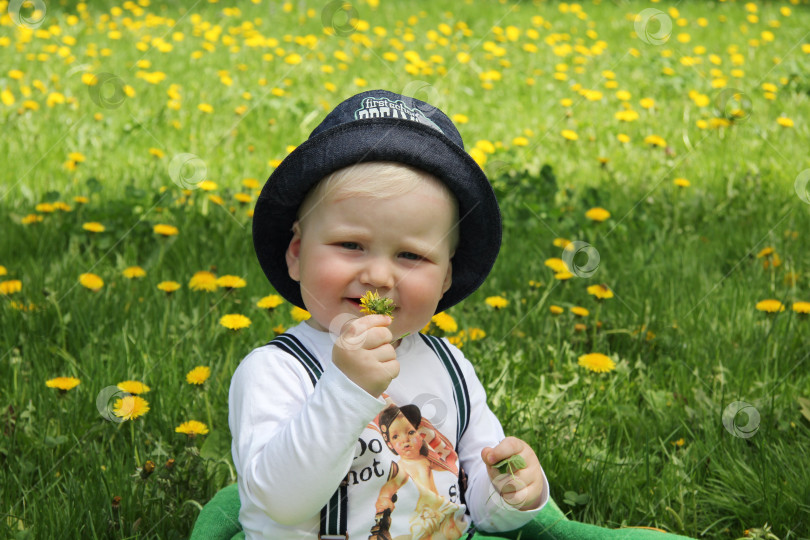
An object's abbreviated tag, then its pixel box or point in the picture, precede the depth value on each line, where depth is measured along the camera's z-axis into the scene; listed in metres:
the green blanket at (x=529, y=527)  1.57
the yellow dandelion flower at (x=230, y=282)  2.42
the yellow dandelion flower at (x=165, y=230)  2.67
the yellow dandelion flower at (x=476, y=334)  2.36
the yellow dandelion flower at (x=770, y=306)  2.32
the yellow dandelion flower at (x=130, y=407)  1.83
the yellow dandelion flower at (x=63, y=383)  1.93
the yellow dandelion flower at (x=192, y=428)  1.79
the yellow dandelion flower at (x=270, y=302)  2.23
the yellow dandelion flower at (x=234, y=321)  2.07
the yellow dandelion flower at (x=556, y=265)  2.60
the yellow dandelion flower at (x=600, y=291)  2.40
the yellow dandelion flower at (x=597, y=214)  2.94
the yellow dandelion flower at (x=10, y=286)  2.44
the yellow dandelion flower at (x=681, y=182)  3.43
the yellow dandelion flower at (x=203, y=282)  2.40
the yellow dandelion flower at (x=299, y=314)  2.24
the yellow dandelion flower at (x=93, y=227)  2.80
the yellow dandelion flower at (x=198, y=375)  1.90
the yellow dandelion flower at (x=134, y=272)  2.53
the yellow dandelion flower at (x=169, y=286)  2.32
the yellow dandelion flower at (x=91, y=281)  2.43
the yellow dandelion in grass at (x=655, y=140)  3.67
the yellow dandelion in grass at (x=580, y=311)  2.43
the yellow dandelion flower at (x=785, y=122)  4.18
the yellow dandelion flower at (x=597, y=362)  2.15
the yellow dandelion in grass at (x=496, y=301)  2.43
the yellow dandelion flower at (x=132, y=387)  1.91
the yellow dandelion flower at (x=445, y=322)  2.20
